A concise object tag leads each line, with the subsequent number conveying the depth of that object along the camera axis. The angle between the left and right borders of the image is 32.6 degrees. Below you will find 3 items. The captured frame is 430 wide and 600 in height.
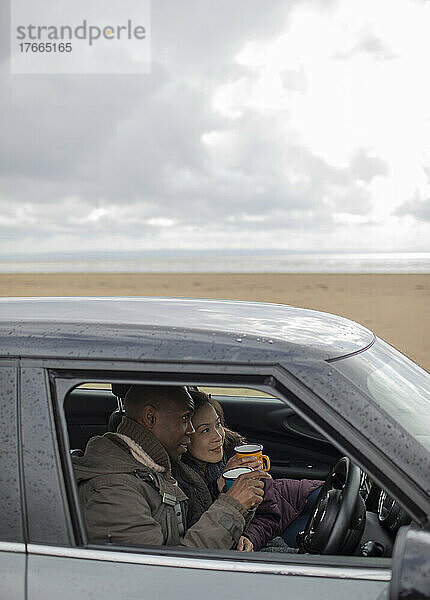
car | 1.59
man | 1.91
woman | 2.74
